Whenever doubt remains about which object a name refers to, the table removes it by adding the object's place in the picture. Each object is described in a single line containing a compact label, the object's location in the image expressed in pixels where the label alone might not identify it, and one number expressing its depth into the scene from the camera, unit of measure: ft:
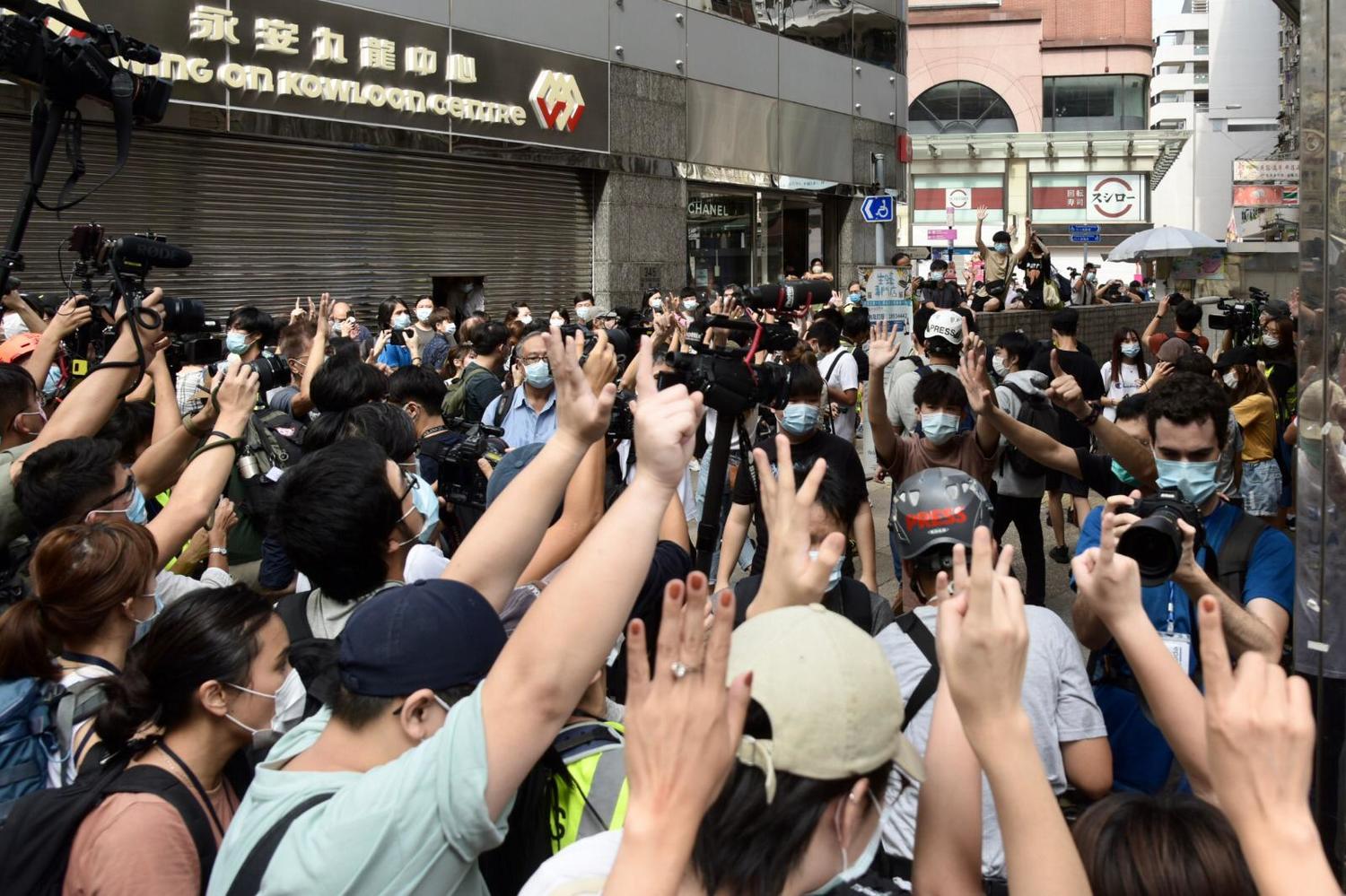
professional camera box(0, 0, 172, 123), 12.91
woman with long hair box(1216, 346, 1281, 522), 25.95
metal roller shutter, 41.96
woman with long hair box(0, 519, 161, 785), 9.95
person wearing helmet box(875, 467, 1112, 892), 8.95
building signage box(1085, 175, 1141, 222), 171.53
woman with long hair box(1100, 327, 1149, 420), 37.27
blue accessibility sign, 47.34
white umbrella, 77.56
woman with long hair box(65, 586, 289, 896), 8.61
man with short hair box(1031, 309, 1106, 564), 26.27
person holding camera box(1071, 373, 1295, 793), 10.26
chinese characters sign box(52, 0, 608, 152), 41.91
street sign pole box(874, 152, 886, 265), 48.88
